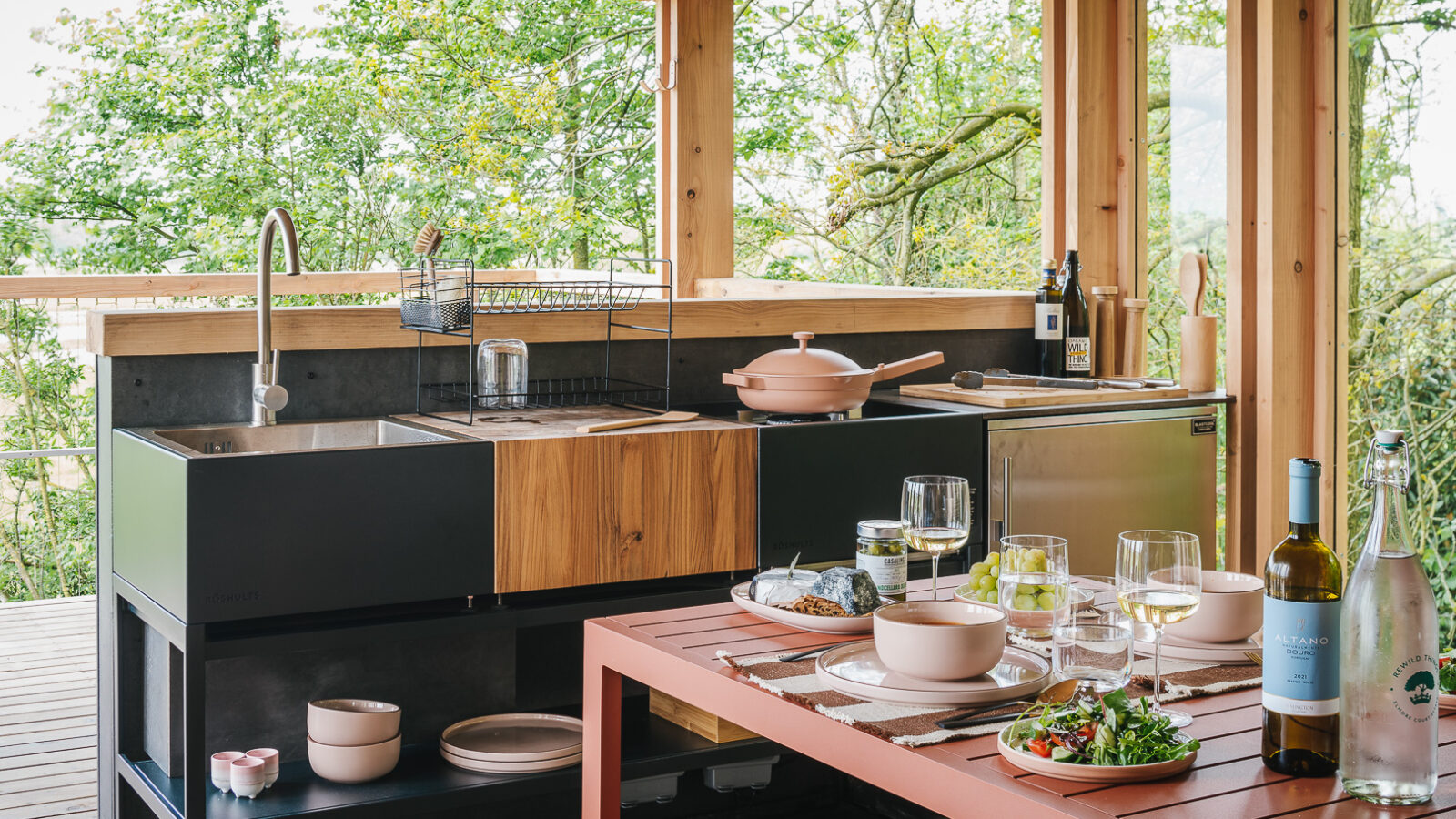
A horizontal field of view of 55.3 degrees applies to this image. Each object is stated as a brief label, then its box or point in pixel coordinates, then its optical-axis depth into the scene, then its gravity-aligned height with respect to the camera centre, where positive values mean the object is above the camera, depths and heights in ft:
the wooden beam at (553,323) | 8.39 +0.48
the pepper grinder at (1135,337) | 12.14 +0.48
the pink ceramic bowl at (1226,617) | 5.24 -0.85
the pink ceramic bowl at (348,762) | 8.03 -2.14
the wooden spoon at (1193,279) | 11.69 +0.95
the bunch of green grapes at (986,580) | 5.75 -0.78
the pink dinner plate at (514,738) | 8.28 -2.17
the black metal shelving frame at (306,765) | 7.45 -2.10
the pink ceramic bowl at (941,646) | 4.68 -0.87
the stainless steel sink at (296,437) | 8.58 -0.28
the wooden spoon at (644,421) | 8.43 -0.19
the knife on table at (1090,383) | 10.84 +0.07
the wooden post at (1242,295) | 11.39 +0.79
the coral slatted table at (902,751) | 3.74 -1.10
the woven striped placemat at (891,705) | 4.40 -1.03
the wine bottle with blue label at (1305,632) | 3.76 -0.66
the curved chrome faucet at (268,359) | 8.41 +0.21
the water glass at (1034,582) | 4.87 -0.68
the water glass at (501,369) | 9.24 +0.15
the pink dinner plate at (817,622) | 5.58 -0.94
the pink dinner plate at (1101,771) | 3.89 -1.07
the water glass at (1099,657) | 4.39 -0.85
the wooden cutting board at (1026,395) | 10.16 -0.02
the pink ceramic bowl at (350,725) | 8.04 -1.94
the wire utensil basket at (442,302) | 8.76 +0.57
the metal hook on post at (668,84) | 12.21 +2.73
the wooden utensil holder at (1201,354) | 11.60 +0.31
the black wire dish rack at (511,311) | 8.79 +0.45
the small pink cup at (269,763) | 8.03 -2.15
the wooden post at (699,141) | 12.20 +2.23
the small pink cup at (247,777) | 7.79 -2.16
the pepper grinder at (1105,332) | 12.30 +0.53
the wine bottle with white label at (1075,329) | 11.97 +0.55
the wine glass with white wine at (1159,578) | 4.38 -0.59
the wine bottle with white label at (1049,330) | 11.95 +0.53
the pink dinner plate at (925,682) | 4.65 -1.00
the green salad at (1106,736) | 3.96 -1.00
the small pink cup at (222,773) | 7.94 -2.18
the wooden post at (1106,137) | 12.44 +2.29
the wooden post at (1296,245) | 11.23 +1.19
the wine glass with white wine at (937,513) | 5.71 -0.50
